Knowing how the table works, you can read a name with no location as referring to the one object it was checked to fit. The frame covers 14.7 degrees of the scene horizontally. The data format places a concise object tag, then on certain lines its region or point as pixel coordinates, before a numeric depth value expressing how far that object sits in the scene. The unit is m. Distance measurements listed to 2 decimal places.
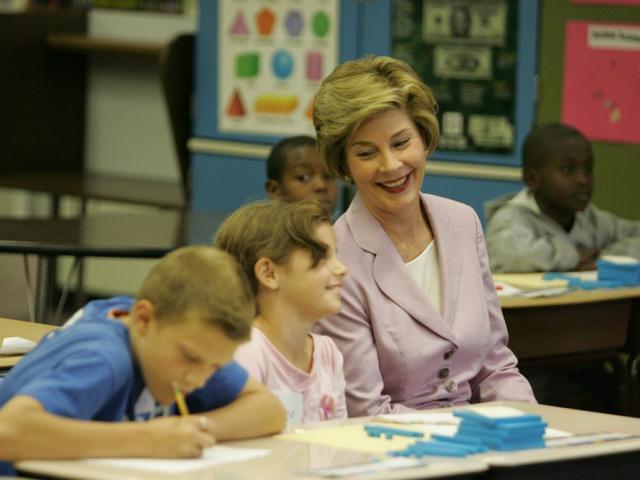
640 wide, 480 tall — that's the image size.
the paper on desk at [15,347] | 5.28
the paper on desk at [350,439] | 4.09
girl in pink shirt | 4.66
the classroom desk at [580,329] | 7.11
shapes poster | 11.35
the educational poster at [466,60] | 10.29
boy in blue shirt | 3.65
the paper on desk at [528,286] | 7.16
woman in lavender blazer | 5.21
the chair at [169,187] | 11.84
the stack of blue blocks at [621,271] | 7.67
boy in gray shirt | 8.03
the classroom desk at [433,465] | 3.58
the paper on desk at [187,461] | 3.62
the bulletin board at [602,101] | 9.75
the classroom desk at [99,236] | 8.19
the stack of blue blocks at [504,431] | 4.01
